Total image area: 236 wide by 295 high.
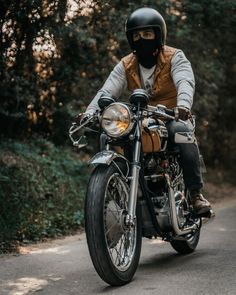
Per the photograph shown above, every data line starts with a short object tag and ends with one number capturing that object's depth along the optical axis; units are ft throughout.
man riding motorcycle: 28.10
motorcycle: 23.70
